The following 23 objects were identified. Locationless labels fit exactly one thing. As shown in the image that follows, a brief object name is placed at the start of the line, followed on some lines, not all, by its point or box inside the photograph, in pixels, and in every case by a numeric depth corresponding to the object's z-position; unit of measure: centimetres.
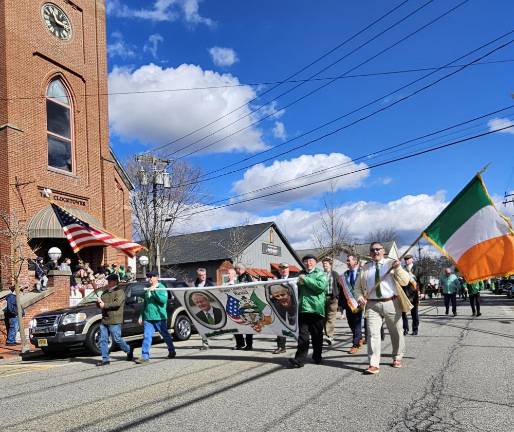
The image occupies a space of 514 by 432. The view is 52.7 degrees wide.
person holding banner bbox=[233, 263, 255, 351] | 1069
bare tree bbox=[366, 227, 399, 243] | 8446
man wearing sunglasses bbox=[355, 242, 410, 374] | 758
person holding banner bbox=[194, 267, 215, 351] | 1099
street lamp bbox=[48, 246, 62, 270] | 1895
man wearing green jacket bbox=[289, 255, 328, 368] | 816
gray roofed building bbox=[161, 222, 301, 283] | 4000
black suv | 1155
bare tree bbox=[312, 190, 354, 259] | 4475
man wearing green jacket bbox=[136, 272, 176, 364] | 988
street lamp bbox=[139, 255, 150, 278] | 2492
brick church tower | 1944
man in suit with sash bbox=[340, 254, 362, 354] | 973
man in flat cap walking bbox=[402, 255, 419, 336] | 1178
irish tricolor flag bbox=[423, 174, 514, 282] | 777
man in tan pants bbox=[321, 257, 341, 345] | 1073
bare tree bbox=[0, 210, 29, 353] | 1363
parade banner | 873
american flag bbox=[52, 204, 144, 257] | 1430
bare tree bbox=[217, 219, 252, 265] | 3888
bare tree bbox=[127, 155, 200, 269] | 3288
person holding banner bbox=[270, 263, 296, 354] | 865
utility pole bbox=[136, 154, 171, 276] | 2612
